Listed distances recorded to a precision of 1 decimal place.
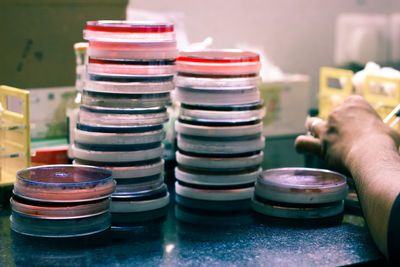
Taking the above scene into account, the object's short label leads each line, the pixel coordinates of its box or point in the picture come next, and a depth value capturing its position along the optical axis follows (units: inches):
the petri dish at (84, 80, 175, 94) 52.3
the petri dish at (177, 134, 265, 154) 56.8
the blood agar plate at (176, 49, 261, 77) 55.8
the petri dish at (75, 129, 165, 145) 52.9
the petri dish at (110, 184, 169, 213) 53.9
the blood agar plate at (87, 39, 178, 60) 52.3
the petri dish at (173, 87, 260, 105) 56.3
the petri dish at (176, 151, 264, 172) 56.9
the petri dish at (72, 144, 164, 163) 53.3
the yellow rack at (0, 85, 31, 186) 58.7
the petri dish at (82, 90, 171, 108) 52.8
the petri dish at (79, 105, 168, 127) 53.1
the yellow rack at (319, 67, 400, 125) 74.9
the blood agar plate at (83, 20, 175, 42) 52.7
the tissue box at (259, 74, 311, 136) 95.4
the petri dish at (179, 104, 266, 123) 56.7
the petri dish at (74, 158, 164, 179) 53.6
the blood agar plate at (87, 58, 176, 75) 52.5
